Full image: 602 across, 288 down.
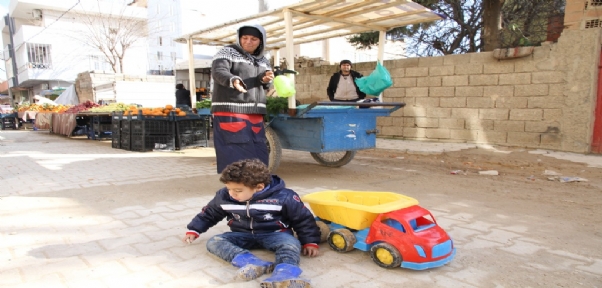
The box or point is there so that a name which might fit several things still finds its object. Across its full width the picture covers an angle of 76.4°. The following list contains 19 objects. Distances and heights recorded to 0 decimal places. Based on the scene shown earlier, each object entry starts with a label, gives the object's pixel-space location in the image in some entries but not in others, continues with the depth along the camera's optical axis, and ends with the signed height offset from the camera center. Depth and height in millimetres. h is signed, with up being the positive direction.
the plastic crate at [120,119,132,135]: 8885 -403
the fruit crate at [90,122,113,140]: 11523 -638
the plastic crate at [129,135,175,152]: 8555 -762
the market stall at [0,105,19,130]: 17609 -488
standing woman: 3473 +82
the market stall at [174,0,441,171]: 4941 +63
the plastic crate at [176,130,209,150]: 8852 -756
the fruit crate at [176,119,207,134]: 8844 -416
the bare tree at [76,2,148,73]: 26172 +5648
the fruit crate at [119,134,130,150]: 8922 -771
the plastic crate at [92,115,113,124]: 11466 -298
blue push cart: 4914 -301
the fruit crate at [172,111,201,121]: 8642 -200
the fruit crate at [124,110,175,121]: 8445 -183
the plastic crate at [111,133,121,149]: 9352 -783
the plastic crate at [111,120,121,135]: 9336 -444
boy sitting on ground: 2324 -755
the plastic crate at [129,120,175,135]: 8508 -416
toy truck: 2275 -801
